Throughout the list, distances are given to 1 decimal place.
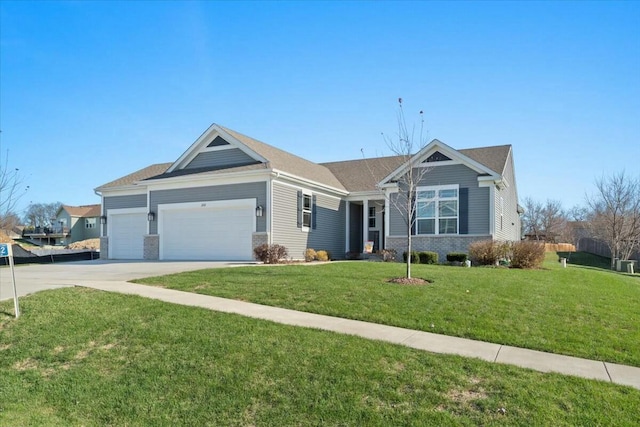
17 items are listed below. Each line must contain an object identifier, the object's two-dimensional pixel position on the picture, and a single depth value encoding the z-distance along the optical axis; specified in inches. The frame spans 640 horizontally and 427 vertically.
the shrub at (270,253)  713.0
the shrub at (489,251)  700.7
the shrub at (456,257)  738.2
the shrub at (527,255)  664.4
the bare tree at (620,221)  1273.4
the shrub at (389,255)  822.5
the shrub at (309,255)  834.2
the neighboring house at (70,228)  2600.9
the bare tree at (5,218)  648.3
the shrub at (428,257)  761.0
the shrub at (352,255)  965.2
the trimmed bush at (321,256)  848.9
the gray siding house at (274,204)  784.9
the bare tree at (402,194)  815.1
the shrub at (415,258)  763.4
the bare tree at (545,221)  2219.5
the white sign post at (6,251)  342.0
